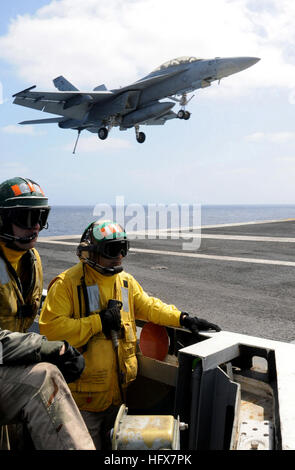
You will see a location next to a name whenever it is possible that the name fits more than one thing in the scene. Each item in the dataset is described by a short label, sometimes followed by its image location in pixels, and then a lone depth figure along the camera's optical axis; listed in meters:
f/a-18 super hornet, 28.16
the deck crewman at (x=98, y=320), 3.12
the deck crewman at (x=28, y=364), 1.92
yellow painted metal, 1.99
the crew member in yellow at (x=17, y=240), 2.65
